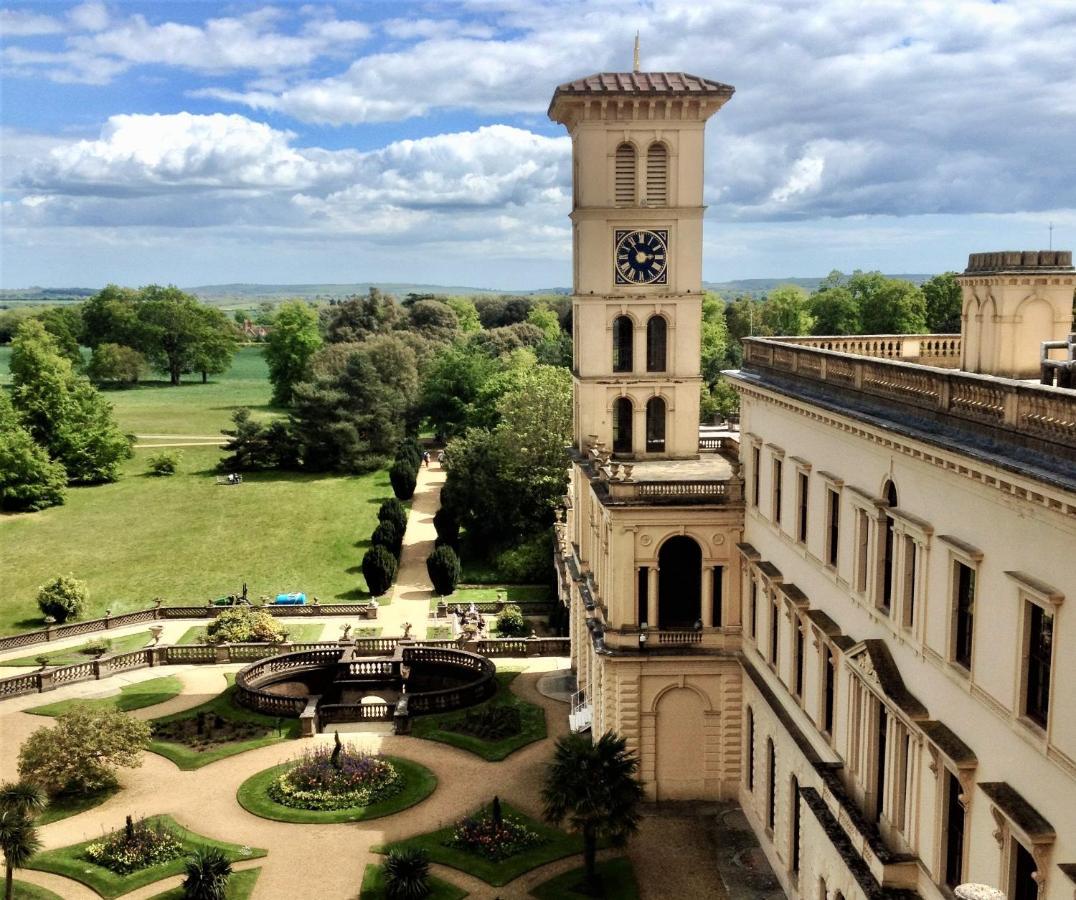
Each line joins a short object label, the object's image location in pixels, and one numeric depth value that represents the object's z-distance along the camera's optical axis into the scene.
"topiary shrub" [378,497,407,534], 69.81
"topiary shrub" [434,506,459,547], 68.62
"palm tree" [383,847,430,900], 29.42
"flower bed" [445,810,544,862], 32.28
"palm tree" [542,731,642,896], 29.39
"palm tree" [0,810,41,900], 28.41
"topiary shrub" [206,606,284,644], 51.59
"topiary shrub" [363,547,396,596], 60.88
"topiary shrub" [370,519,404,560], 65.94
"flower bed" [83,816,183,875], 31.67
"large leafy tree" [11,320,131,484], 91.06
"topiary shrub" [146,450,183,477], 95.38
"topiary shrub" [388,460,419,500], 84.31
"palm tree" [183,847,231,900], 29.23
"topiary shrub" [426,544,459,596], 61.19
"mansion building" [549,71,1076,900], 16.91
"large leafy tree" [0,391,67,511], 81.38
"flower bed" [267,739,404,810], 35.75
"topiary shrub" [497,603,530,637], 54.09
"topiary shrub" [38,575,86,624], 56.53
